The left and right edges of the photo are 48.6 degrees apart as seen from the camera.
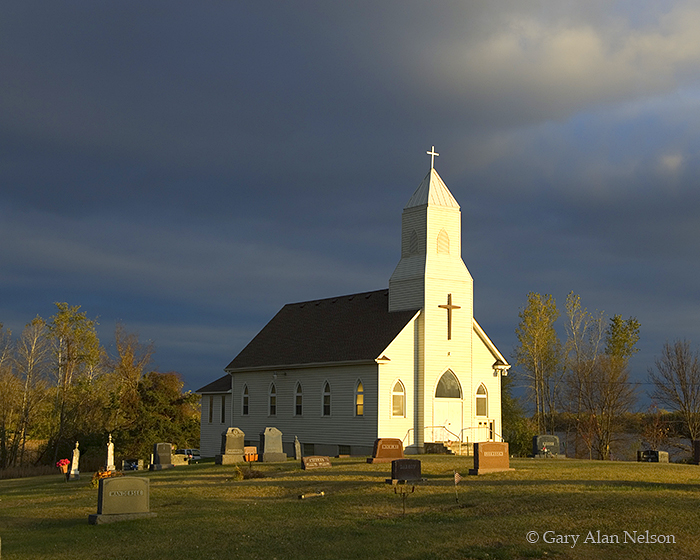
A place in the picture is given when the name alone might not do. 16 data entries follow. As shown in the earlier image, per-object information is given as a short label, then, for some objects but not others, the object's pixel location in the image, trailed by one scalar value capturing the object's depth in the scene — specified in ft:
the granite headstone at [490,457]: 78.84
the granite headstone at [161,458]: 119.24
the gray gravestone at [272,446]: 108.99
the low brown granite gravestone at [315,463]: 90.68
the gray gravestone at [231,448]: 110.52
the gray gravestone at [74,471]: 111.29
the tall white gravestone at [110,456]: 115.44
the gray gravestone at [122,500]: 59.41
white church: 126.31
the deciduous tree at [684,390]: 178.50
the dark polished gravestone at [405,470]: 71.72
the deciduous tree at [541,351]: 208.85
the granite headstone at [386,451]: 93.81
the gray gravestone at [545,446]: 119.03
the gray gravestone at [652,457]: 111.55
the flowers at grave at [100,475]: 86.48
